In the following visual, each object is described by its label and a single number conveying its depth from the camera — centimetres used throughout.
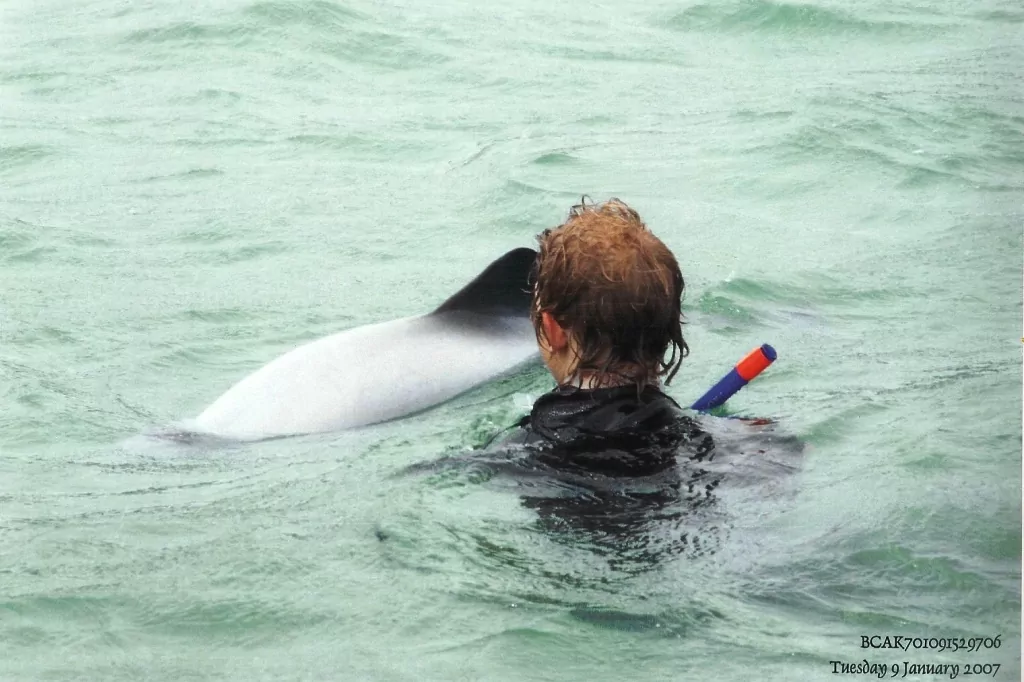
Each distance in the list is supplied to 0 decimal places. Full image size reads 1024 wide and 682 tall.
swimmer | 951
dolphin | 1220
